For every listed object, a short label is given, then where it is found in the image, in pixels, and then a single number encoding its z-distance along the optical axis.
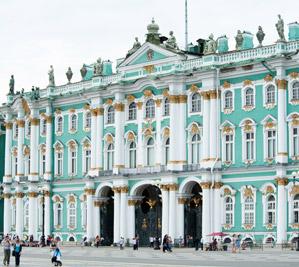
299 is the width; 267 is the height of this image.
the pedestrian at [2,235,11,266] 46.66
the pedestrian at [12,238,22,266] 46.38
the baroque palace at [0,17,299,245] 68.94
